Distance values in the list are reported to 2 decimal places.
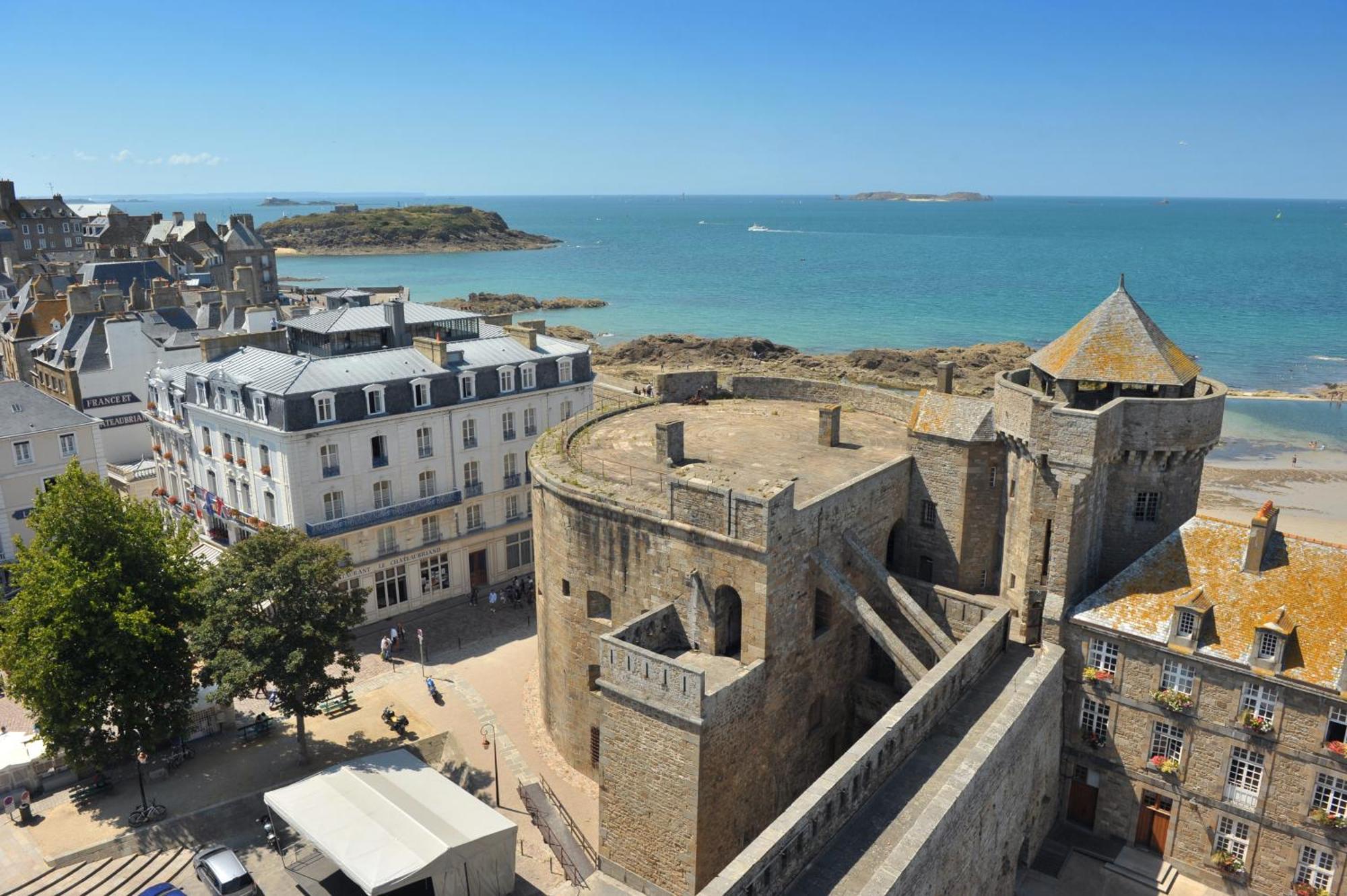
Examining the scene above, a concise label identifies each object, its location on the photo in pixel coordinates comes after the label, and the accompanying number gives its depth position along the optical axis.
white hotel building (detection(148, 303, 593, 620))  35.84
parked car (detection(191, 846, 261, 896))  22.48
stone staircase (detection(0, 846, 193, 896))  23.23
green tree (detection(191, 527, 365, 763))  25.47
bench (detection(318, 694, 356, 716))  31.00
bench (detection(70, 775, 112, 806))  26.42
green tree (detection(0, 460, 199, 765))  24.38
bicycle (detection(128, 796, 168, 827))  25.42
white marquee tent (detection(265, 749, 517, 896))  21.09
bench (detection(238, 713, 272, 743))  29.66
